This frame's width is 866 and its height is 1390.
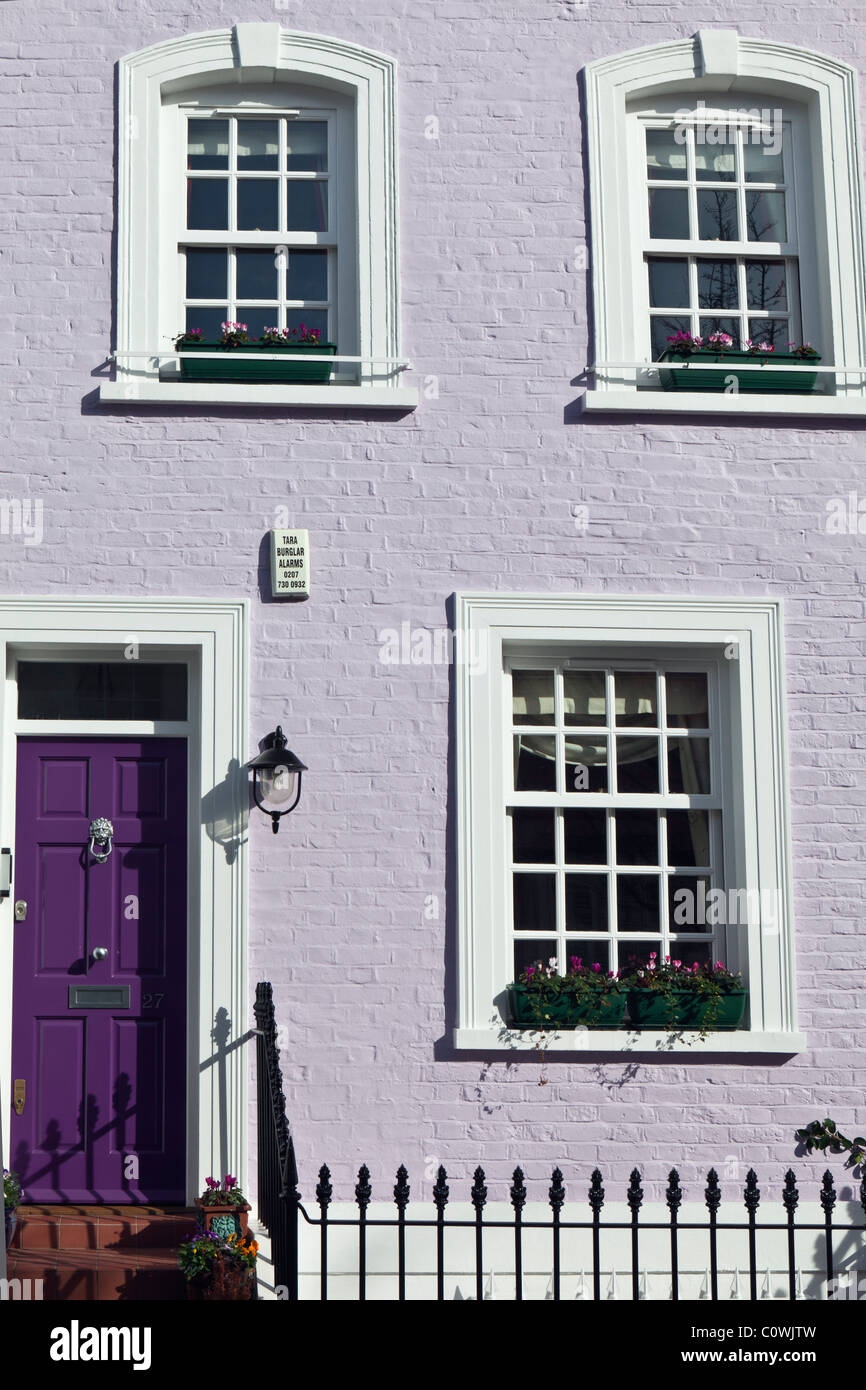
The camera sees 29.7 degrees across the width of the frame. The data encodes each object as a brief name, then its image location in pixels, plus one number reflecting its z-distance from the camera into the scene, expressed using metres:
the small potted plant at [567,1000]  7.80
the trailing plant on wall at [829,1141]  7.67
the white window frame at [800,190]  8.48
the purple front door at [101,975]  7.88
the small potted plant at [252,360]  8.30
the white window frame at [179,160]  8.24
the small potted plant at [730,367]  8.49
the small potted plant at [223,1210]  6.99
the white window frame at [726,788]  7.85
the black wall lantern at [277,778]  7.68
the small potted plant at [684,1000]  7.87
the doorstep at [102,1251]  6.92
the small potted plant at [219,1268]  6.70
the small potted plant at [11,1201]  7.35
